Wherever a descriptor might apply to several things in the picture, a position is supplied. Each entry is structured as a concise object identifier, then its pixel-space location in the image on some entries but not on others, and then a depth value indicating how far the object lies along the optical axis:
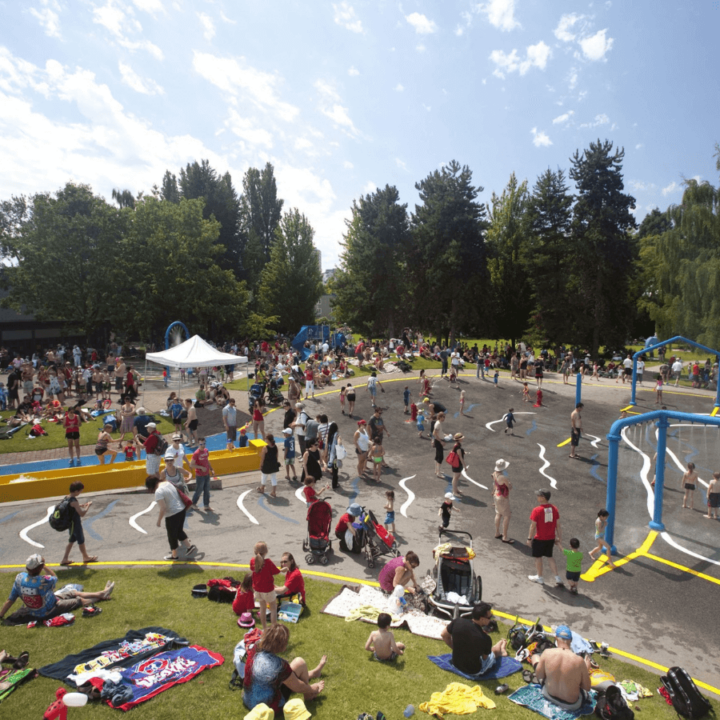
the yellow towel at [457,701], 5.81
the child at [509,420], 20.77
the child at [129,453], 15.99
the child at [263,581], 7.38
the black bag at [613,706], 5.86
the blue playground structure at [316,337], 40.34
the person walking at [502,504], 10.80
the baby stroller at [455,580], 8.30
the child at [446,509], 11.28
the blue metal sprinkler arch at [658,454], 11.07
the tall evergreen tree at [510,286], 54.44
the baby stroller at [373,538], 10.00
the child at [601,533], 10.37
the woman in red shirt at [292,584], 8.04
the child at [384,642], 6.71
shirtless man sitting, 6.06
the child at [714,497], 12.60
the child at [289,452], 14.99
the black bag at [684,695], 6.09
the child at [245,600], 7.59
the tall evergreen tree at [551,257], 44.28
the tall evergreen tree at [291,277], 55.50
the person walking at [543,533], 9.32
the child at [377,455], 15.12
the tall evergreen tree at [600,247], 41.12
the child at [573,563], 8.83
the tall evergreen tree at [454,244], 44.75
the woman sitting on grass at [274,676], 5.57
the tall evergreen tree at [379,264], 50.34
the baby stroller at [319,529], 9.89
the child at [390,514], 11.00
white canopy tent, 22.75
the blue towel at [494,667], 6.65
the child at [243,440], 16.67
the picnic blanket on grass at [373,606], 7.78
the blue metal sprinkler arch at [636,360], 22.54
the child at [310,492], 10.21
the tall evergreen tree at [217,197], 59.41
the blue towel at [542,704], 5.94
